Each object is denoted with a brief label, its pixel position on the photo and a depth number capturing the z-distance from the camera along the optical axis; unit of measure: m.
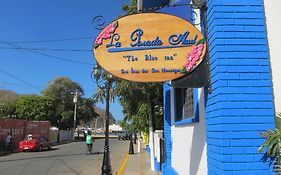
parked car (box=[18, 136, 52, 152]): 31.77
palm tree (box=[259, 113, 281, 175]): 4.64
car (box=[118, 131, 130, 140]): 70.75
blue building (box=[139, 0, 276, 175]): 4.90
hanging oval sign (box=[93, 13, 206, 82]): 5.23
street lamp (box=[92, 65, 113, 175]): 13.01
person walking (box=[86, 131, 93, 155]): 27.74
